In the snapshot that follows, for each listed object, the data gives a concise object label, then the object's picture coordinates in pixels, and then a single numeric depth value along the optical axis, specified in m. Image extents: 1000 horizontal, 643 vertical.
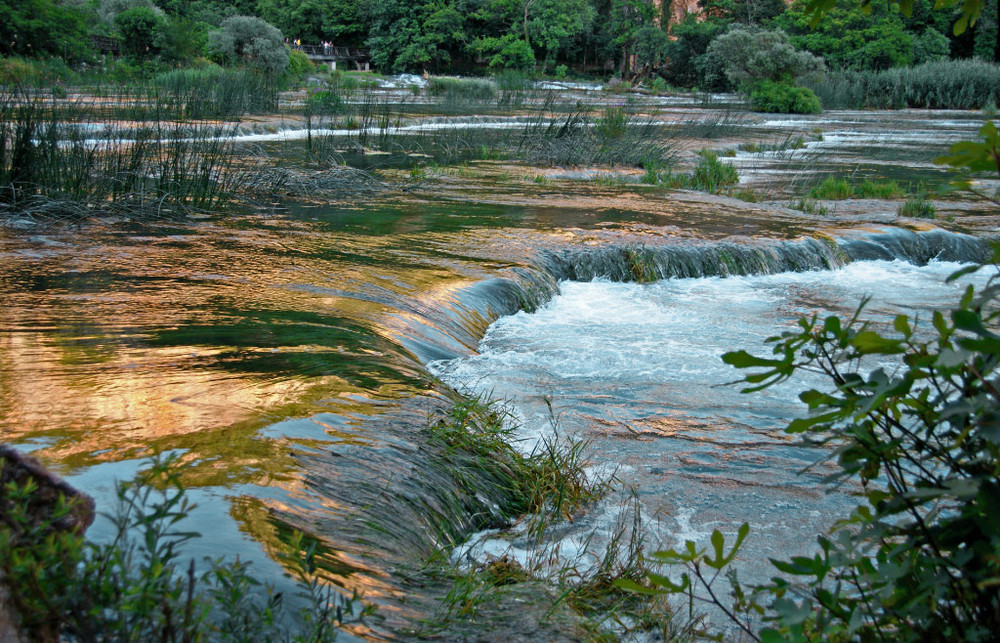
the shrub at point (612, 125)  15.54
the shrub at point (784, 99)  29.59
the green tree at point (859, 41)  41.69
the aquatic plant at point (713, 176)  13.36
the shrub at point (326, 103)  19.75
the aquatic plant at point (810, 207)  11.71
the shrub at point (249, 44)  29.98
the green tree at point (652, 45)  50.44
